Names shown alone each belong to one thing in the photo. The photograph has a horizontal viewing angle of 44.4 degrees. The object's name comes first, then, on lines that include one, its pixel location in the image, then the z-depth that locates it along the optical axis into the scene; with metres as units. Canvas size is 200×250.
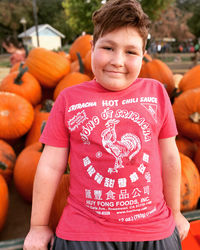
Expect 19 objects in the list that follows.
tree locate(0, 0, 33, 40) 37.53
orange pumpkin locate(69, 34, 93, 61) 3.39
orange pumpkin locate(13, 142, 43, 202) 1.75
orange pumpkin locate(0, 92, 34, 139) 2.18
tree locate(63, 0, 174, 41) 16.20
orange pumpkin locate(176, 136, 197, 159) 2.00
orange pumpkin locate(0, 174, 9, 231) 1.52
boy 0.94
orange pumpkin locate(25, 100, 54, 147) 2.26
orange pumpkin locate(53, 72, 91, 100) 2.48
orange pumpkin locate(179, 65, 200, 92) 2.45
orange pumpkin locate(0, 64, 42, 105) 2.54
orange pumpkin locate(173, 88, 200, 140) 1.97
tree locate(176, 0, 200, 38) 29.33
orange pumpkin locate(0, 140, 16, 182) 1.96
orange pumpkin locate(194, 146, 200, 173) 1.85
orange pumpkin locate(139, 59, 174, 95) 2.47
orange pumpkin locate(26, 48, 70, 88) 2.70
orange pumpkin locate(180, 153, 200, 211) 1.51
